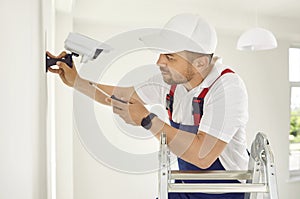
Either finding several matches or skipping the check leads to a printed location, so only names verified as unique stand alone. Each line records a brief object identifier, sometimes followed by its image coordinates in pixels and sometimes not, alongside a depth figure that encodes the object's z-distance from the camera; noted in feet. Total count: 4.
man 4.58
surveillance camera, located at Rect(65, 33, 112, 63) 4.27
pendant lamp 8.96
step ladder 4.05
